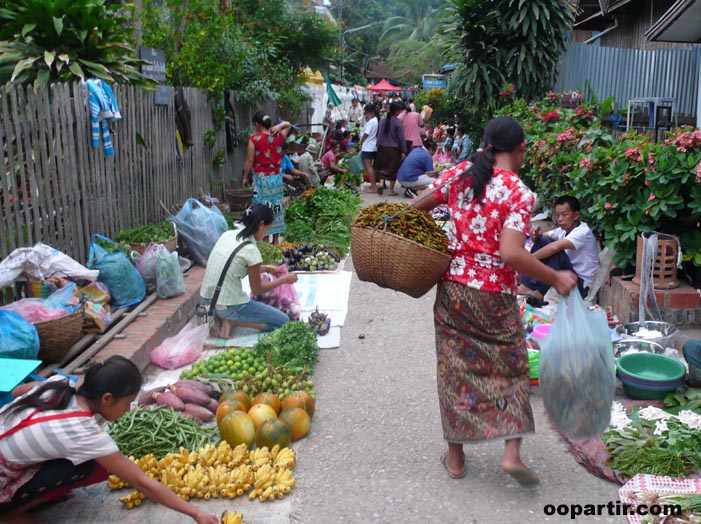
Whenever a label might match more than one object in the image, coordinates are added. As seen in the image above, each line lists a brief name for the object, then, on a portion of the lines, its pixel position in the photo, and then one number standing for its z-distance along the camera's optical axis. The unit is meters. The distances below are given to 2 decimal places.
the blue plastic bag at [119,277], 6.38
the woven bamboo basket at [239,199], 12.03
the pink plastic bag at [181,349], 5.65
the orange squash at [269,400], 4.59
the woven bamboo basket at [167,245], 7.42
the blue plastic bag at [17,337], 4.53
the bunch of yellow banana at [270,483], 3.73
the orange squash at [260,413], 4.36
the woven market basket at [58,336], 4.96
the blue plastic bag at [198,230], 8.26
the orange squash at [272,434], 4.16
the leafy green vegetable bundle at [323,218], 9.90
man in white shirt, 6.32
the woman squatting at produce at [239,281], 6.06
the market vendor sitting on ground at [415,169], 13.33
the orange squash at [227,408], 4.34
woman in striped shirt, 3.07
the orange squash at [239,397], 4.62
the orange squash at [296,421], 4.40
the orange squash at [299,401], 4.60
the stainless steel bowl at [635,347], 5.31
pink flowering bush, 5.86
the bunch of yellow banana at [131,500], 3.64
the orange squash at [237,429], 4.18
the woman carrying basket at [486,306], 3.53
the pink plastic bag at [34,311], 4.98
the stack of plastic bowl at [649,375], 4.70
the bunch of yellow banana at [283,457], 4.00
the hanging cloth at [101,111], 7.09
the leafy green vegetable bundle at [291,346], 5.41
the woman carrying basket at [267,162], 9.08
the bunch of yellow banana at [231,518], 3.34
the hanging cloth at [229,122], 12.48
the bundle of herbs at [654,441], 3.78
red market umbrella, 37.25
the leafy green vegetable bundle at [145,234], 7.62
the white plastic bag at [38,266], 5.32
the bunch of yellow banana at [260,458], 3.93
